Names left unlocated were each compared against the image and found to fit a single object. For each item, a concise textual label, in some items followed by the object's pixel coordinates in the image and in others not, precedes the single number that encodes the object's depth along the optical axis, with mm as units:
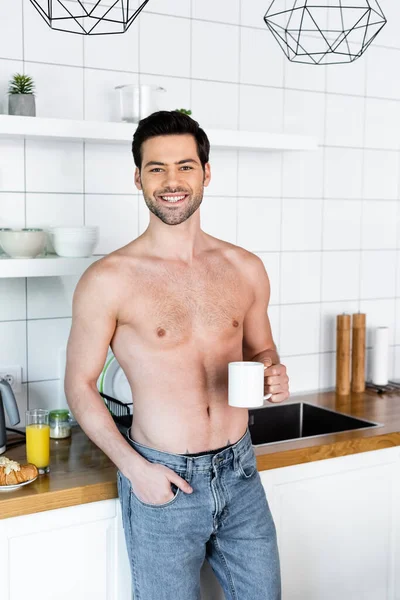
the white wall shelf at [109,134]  2104
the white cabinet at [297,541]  1813
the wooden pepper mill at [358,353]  2865
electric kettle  2062
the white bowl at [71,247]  2188
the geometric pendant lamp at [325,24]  2691
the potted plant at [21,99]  2143
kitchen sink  2605
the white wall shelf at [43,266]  2094
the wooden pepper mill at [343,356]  2830
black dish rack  2129
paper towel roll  2898
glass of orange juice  1930
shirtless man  1756
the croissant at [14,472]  1815
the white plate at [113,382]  2416
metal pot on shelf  2277
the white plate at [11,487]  1798
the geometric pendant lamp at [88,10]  2297
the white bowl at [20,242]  2110
